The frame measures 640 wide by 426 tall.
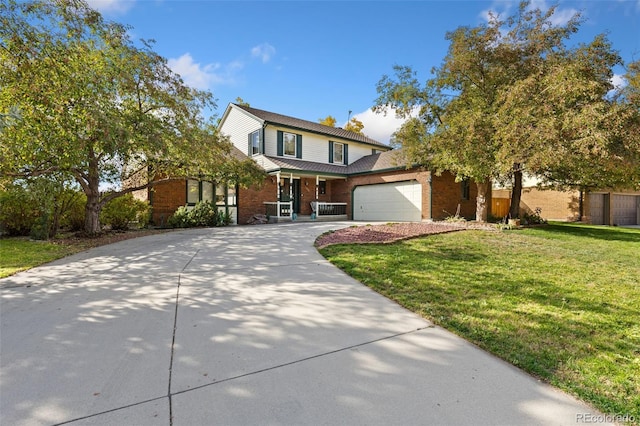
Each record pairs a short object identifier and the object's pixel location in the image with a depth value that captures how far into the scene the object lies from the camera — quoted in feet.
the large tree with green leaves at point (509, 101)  30.99
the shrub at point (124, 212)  38.70
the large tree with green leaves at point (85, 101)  22.49
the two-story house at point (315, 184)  51.19
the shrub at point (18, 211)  31.28
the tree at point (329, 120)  109.60
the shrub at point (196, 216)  43.62
